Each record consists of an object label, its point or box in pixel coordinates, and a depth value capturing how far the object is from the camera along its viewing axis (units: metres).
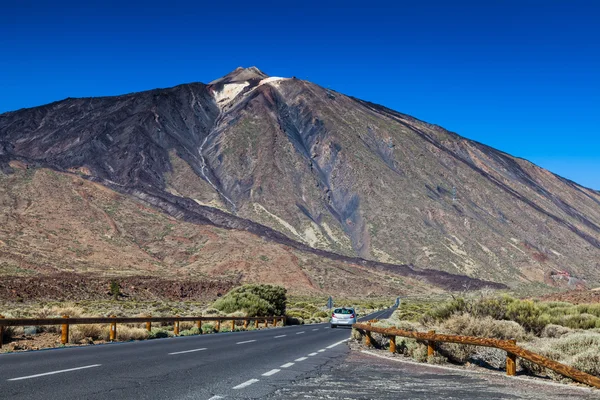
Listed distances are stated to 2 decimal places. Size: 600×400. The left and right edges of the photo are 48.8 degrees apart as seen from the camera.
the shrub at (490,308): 21.94
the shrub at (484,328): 17.94
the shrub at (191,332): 27.45
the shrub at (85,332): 20.55
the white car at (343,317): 38.28
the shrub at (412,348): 15.97
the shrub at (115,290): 68.00
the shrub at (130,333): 22.37
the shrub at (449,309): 21.80
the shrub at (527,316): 22.44
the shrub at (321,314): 55.67
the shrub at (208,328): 29.92
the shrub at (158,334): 24.26
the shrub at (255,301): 43.62
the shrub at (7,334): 18.51
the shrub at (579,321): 23.75
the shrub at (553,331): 21.53
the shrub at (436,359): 15.39
